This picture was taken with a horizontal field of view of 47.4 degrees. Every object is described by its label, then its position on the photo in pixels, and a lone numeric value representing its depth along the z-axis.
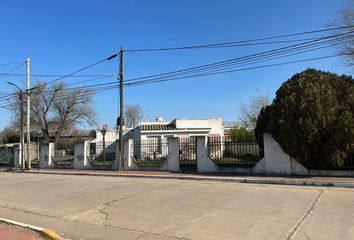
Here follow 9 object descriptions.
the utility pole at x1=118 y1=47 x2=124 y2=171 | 26.05
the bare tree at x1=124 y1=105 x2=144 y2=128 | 91.06
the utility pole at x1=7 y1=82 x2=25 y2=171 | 31.34
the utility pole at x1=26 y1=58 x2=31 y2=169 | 30.84
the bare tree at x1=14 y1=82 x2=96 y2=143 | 55.03
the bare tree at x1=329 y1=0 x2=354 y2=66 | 22.69
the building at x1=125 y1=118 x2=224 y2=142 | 41.06
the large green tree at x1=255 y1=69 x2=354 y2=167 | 17.06
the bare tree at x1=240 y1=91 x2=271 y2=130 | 46.77
